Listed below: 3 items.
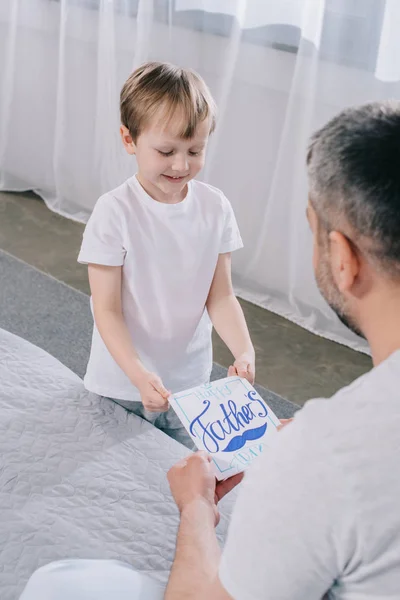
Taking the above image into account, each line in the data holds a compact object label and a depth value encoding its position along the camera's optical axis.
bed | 1.29
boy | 1.51
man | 0.79
